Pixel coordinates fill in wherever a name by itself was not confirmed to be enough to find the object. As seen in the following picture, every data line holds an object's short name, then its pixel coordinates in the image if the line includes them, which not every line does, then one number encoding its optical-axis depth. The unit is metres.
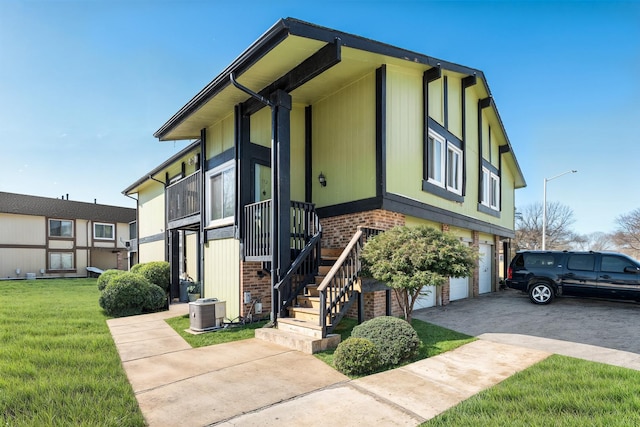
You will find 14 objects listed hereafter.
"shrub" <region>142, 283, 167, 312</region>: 10.77
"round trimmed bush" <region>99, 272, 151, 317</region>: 9.95
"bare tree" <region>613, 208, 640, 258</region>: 36.50
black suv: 9.61
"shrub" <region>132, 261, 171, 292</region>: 12.81
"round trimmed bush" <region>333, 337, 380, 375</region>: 4.98
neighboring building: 25.48
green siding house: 7.47
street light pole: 18.92
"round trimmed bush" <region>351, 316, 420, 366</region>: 5.32
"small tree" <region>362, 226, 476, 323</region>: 6.31
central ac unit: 7.79
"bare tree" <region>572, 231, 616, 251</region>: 46.82
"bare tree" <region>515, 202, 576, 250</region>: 41.09
